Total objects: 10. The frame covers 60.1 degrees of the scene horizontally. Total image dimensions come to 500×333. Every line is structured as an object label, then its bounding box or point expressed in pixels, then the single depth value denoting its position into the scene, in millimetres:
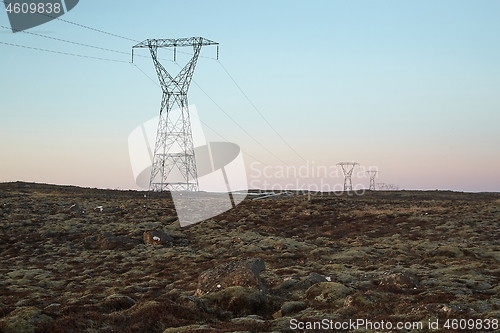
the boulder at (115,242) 34603
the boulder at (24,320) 12828
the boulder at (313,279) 20391
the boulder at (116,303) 16000
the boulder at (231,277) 18891
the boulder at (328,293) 17172
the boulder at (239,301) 16781
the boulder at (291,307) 15968
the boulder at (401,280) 19219
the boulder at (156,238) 35625
